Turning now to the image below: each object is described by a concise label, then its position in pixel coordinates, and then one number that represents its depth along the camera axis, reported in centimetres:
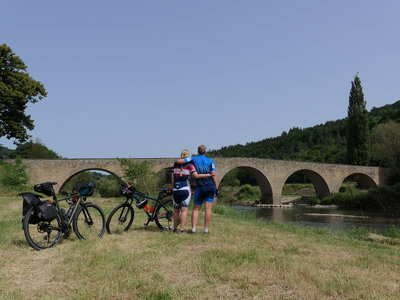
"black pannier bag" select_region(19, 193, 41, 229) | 446
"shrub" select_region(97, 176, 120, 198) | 3094
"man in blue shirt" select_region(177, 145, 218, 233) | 566
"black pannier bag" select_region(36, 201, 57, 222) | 446
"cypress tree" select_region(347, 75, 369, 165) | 4206
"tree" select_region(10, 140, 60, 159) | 4466
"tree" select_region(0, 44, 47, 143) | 1911
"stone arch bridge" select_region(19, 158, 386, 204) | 2853
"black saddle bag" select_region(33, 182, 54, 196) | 461
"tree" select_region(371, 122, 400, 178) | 3438
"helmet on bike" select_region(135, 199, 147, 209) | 586
